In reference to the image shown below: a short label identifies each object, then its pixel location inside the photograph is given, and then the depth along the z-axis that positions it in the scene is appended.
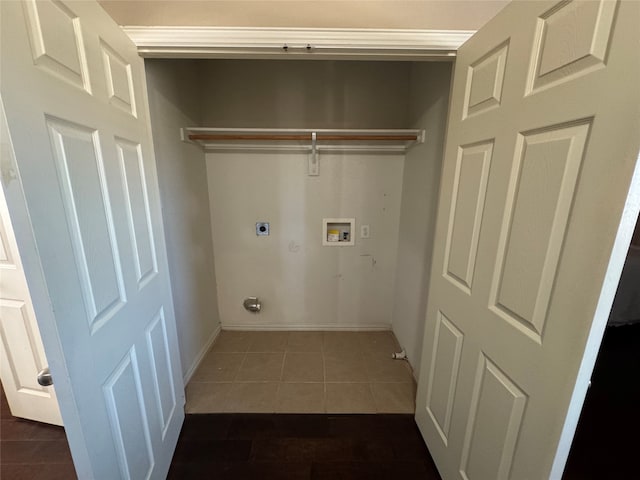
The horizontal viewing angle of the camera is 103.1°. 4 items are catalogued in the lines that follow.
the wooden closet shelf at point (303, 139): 1.84
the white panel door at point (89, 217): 0.59
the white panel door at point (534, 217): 0.55
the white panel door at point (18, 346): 1.24
